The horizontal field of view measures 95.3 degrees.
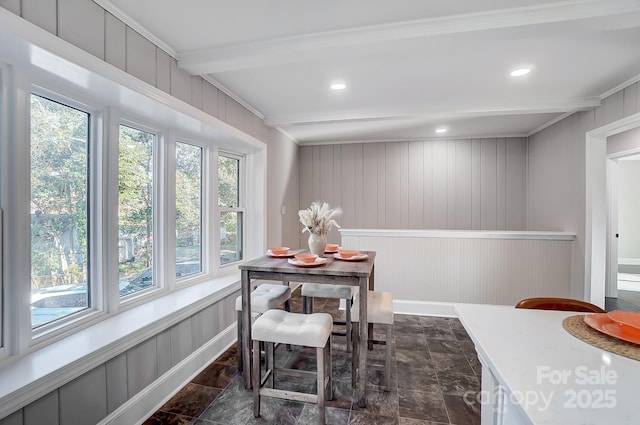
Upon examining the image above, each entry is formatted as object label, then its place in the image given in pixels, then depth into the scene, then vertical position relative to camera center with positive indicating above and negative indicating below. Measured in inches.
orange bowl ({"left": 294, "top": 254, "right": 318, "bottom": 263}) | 78.7 -12.8
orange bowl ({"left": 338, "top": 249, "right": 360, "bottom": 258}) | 87.1 -12.9
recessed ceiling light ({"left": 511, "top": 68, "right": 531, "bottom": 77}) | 91.6 +44.9
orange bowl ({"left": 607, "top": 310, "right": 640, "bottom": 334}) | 38.1 -15.1
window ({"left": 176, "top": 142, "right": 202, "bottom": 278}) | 103.9 +0.9
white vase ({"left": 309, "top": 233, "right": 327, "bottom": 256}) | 89.3 -9.6
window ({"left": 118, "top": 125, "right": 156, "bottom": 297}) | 82.0 +0.5
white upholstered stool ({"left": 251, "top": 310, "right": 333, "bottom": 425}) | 65.4 -28.4
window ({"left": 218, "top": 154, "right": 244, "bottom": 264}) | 124.2 +1.6
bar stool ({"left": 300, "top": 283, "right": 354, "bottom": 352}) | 96.0 -27.1
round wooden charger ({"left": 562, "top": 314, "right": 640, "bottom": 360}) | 35.2 -16.9
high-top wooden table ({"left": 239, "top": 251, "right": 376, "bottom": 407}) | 72.1 -16.8
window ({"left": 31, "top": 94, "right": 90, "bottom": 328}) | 61.1 +0.9
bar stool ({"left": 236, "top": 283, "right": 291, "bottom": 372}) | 86.5 -26.9
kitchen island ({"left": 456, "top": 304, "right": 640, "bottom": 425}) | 25.7 -17.2
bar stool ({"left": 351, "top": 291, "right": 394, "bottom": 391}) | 79.1 -29.8
